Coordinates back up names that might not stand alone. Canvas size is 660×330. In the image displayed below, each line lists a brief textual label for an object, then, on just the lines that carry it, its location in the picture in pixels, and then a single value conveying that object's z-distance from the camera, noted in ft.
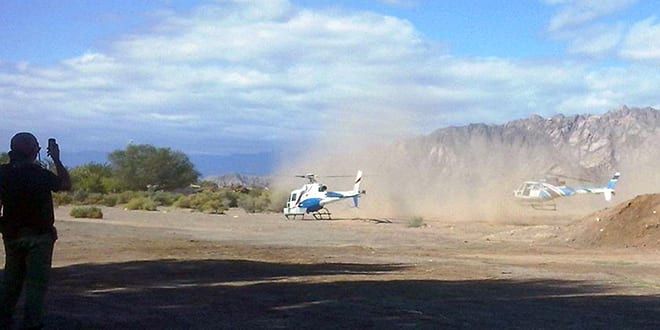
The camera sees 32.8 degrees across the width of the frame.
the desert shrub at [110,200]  258.37
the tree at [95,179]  311.84
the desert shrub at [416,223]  182.23
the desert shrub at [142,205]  235.58
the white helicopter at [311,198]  200.75
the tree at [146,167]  333.21
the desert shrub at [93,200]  259.25
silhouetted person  36.37
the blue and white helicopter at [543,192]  230.68
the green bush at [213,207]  235.40
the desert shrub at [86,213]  185.16
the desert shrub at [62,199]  247.29
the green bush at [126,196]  262.67
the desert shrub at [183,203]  254.88
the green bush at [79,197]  257.87
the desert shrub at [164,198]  266.16
